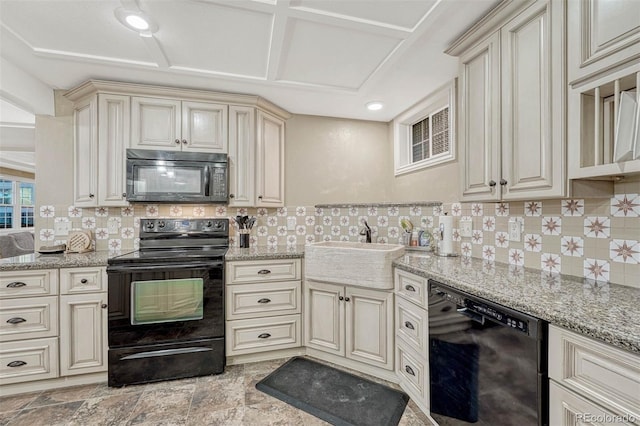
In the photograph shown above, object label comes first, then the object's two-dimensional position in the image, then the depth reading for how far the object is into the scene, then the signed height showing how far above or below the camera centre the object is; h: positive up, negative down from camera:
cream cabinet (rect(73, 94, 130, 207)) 2.23 +0.52
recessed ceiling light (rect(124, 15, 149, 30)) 1.52 +1.06
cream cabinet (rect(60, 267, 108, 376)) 1.89 -0.75
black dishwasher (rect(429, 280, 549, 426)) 0.96 -0.62
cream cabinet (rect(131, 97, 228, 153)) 2.28 +0.75
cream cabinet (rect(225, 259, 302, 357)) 2.14 -0.74
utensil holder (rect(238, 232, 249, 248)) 2.57 -0.25
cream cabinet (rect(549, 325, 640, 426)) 0.73 -0.50
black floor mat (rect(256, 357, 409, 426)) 1.61 -1.18
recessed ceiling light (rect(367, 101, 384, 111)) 2.62 +1.03
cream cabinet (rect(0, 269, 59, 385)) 1.81 -0.75
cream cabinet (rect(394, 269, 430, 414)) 1.56 -0.75
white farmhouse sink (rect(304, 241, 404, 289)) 1.87 -0.38
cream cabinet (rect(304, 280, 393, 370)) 1.93 -0.81
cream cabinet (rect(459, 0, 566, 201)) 1.21 +0.52
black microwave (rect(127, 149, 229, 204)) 2.22 +0.30
